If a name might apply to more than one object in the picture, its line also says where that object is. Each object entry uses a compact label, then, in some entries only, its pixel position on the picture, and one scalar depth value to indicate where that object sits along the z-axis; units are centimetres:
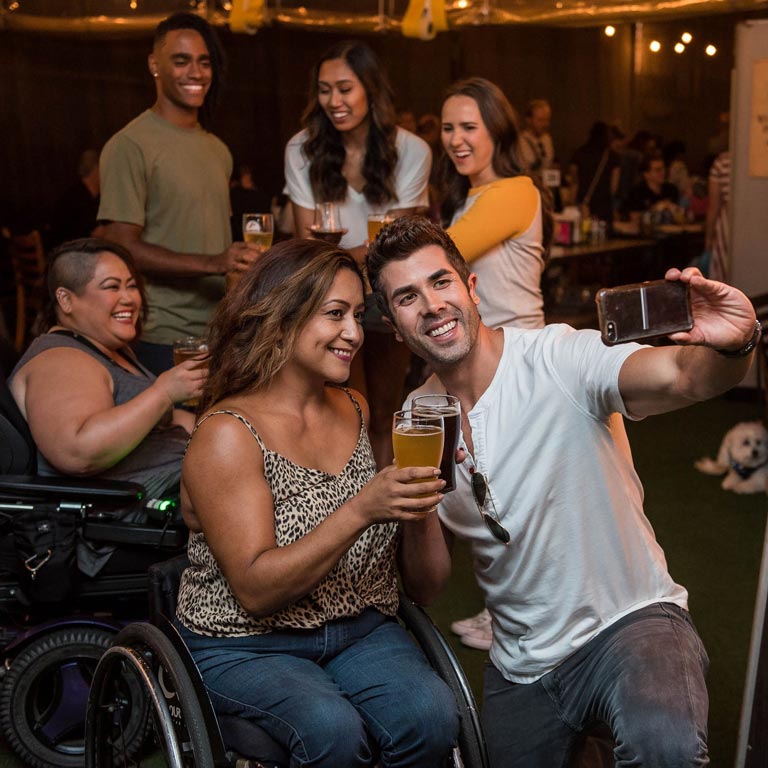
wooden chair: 652
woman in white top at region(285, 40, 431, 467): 333
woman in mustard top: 315
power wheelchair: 235
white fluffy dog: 454
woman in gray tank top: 238
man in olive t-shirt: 325
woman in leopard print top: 174
